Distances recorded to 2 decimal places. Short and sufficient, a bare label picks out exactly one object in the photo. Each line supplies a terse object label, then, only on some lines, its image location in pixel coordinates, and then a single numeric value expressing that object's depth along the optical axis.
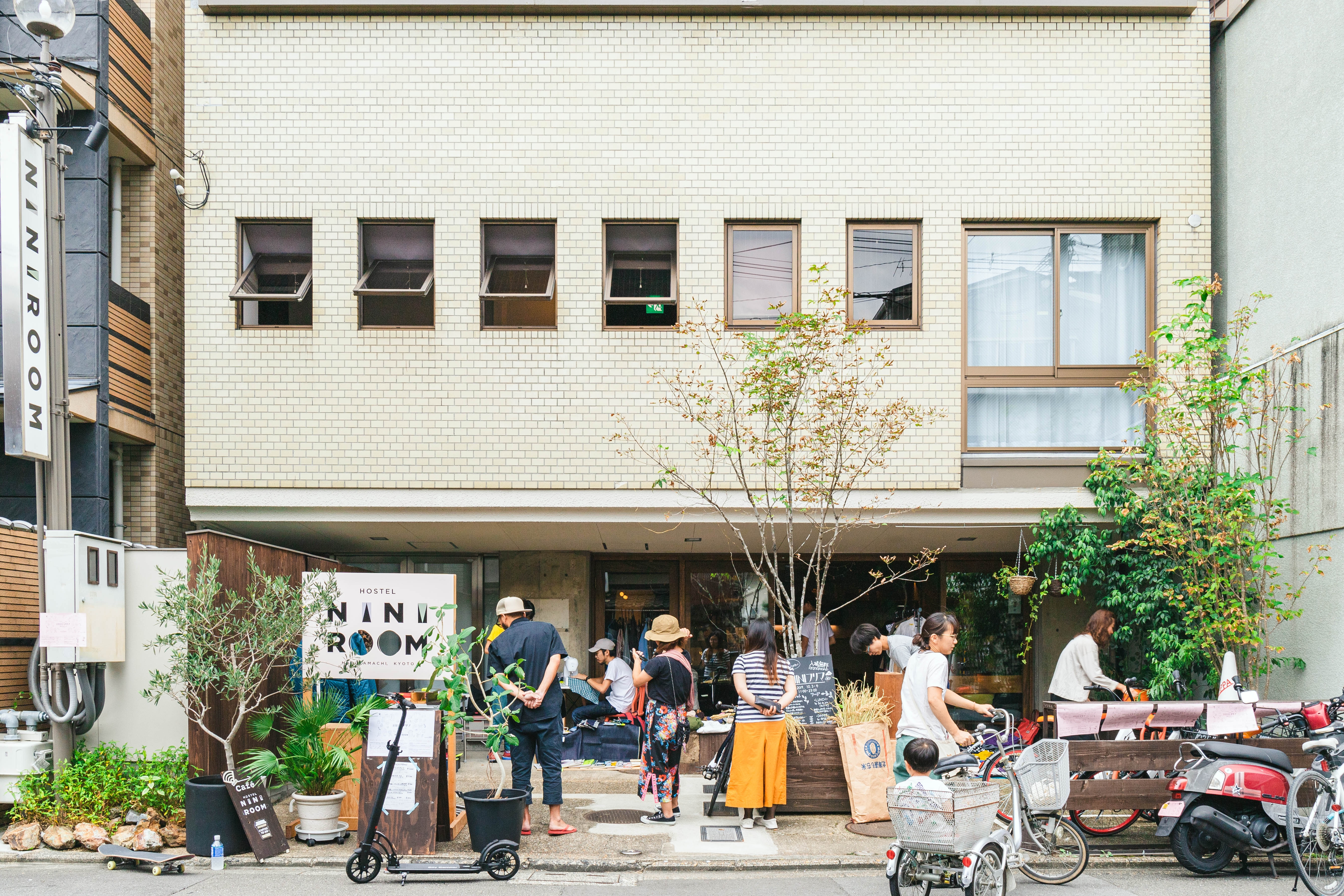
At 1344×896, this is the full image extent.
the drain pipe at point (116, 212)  12.59
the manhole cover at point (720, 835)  8.66
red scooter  7.50
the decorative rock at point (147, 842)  8.17
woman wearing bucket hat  9.08
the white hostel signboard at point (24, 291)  8.63
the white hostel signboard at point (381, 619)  9.36
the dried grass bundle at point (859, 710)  9.38
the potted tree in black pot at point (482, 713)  7.73
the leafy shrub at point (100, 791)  8.55
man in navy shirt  8.56
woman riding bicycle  7.36
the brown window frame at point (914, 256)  12.19
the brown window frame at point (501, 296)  12.03
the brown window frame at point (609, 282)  12.17
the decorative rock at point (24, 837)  8.29
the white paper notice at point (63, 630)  8.52
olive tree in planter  8.46
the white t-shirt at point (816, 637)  12.48
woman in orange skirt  8.87
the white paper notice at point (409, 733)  8.12
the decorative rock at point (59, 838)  8.31
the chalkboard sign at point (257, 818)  7.99
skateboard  7.78
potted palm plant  8.38
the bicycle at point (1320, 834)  7.02
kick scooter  7.41
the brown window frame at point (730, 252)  12.17
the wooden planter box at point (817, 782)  9.39
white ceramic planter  8.46
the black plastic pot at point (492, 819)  7.71
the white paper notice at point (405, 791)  8.02
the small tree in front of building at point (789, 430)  10.80
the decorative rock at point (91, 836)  8.30
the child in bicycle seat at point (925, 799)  6.05
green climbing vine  10.70
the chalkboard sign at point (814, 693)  10.15
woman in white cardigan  10.48
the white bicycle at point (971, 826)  6.07
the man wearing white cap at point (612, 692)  12.48
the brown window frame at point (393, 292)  12.03
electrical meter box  8.82
